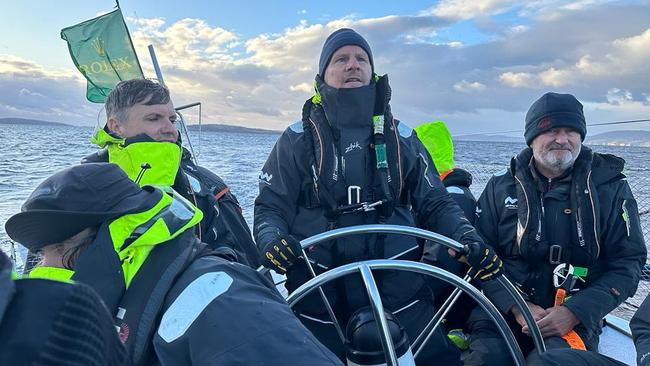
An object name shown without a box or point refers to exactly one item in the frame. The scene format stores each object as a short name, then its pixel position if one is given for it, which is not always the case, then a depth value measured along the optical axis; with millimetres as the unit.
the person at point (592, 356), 1435
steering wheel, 1470
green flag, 5273
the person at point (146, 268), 896
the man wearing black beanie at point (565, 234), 2316
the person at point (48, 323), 500
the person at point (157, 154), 1938
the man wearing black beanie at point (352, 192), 2135
